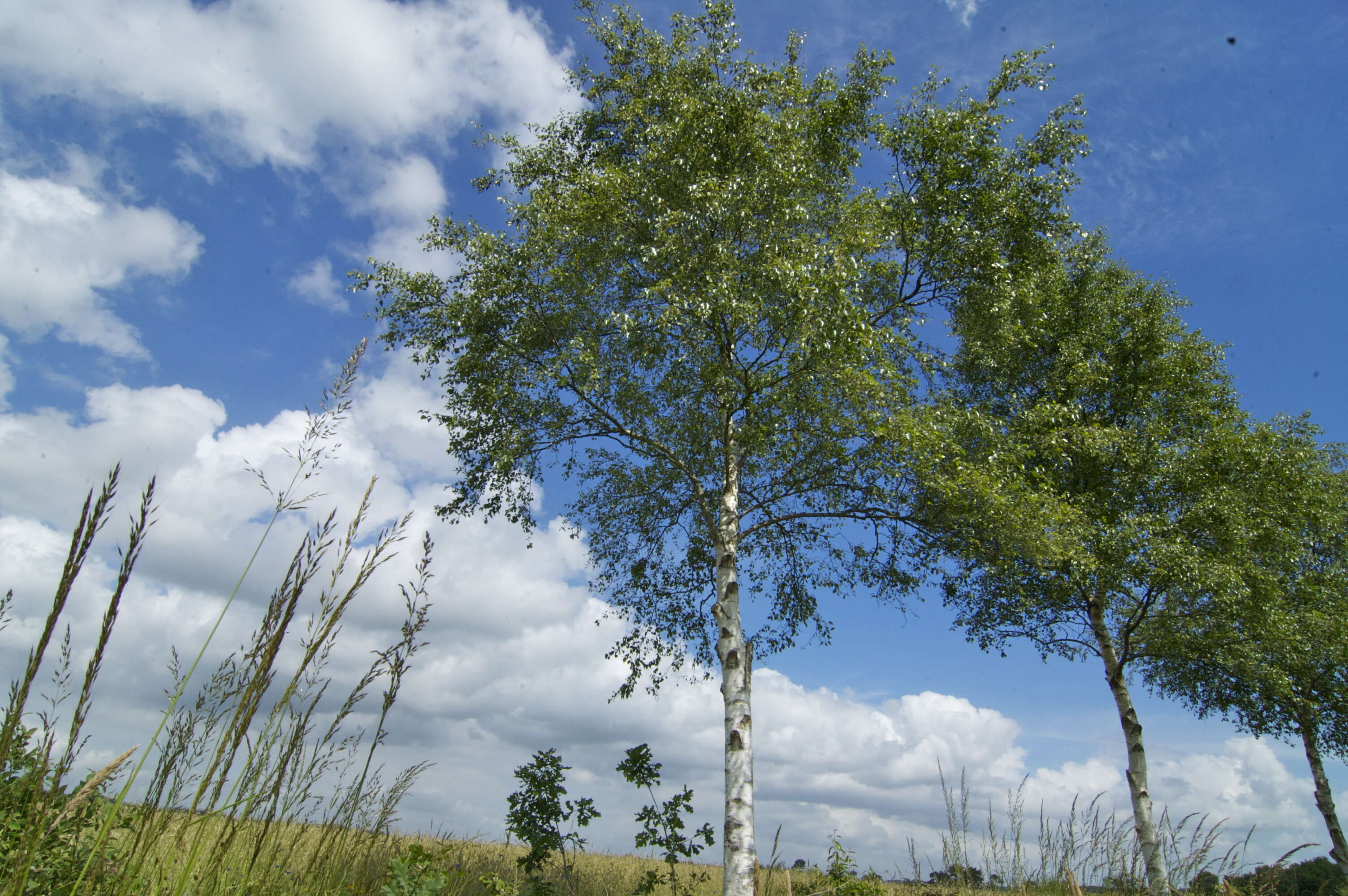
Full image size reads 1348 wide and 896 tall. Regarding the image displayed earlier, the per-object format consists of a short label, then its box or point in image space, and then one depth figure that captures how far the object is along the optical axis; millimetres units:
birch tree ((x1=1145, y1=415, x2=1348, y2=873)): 15844
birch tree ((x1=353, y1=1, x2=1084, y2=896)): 11641
